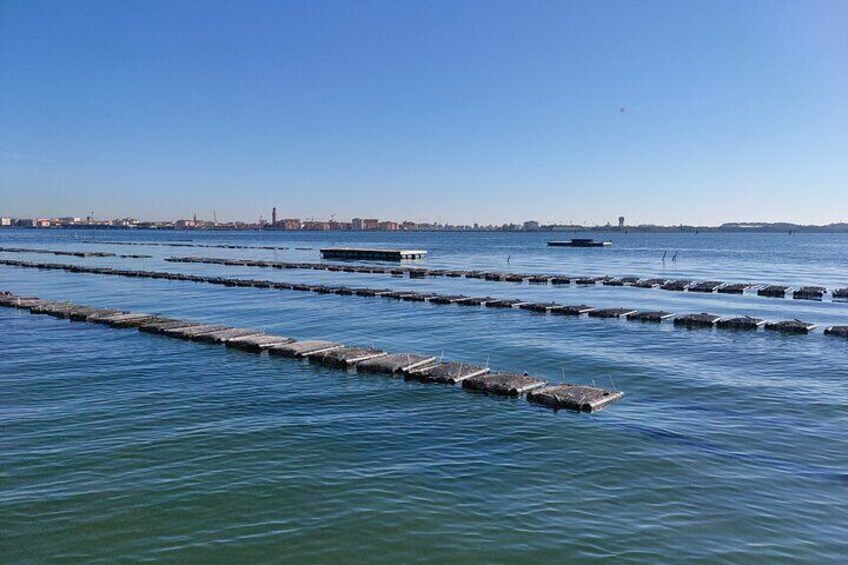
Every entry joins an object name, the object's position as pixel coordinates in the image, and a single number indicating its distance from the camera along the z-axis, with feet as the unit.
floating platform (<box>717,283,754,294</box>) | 158.45
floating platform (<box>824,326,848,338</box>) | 91.48
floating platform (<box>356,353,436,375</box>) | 63.52
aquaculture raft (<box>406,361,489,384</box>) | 60.29
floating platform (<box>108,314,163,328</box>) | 93.60
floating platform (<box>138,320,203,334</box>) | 88.23
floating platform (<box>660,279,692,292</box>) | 167.18
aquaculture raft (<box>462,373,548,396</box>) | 56.34
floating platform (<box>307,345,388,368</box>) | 67.28
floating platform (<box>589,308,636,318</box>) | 110.42
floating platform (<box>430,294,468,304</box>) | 131.44
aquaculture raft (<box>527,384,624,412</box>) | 51.96
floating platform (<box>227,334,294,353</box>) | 75.72
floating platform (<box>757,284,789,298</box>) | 150.97
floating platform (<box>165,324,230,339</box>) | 83.98
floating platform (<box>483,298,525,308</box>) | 123.85
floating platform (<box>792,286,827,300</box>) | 147.23
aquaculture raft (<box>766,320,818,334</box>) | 95.04
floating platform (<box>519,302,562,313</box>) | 117.80
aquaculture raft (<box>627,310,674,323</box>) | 106.81
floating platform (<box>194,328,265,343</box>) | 80.59
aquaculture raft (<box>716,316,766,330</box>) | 98.63
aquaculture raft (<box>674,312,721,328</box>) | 101.24
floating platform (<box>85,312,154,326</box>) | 95.50
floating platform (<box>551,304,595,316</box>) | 114.11
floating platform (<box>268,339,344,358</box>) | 71.67
